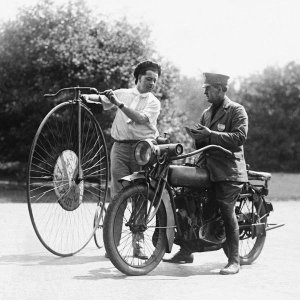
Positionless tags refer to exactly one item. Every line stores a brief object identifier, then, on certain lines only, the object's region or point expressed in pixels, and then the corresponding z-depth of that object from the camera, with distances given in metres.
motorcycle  6.12
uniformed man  6.52
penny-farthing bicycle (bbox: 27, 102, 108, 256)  7.15
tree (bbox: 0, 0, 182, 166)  15.67
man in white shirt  7.48
